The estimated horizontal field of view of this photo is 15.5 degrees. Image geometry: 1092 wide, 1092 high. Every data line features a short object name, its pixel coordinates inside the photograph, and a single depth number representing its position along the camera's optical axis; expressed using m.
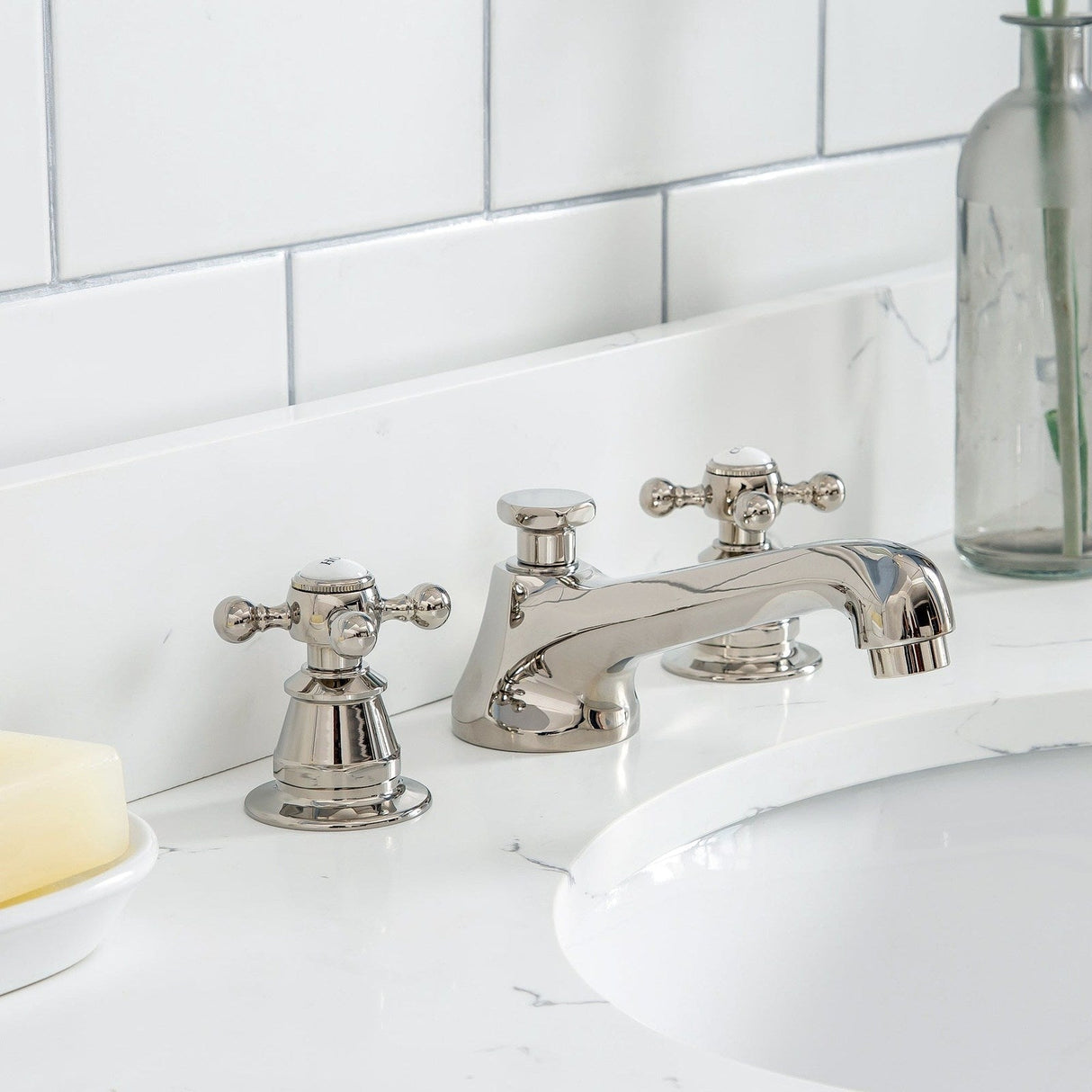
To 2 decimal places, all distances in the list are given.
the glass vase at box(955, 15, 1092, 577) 1.30
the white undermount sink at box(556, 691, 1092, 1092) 1.12
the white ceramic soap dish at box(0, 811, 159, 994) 1.00
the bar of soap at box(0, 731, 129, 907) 0.99
